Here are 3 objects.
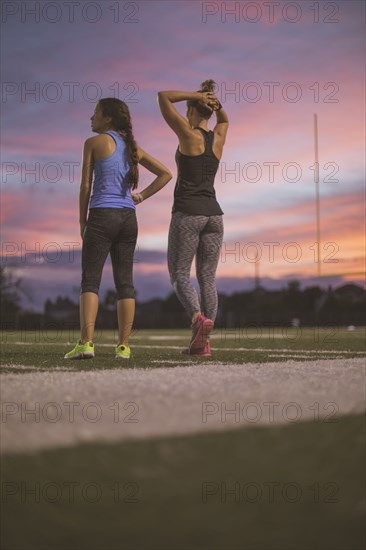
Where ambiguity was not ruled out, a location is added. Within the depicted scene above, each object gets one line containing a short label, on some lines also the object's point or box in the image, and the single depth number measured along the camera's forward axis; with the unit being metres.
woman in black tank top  4.48
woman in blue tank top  4.33
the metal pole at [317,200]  11.44
